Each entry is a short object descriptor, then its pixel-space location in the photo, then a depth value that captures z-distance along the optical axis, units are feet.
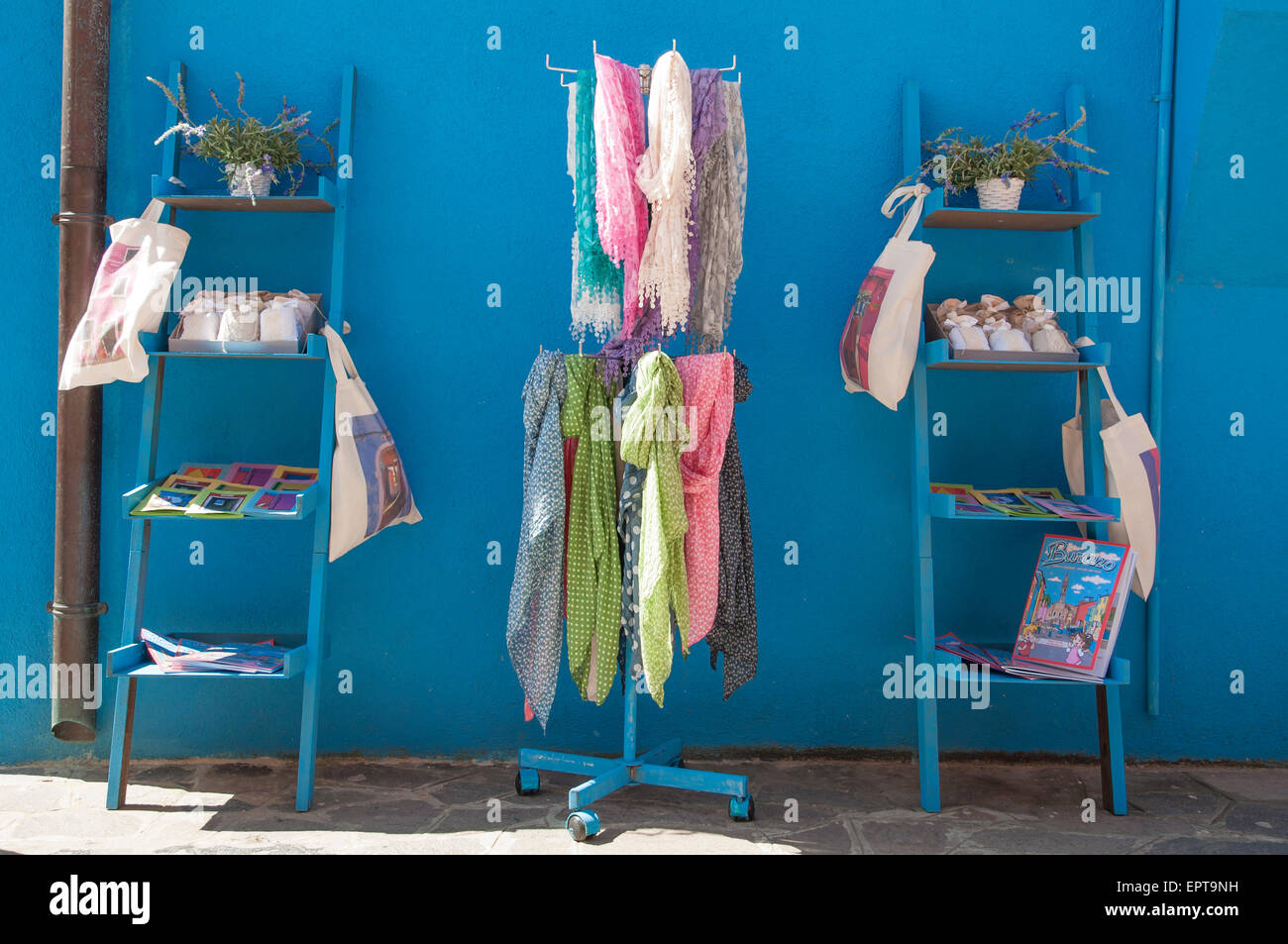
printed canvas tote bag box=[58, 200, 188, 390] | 9.33
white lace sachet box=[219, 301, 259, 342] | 9.53
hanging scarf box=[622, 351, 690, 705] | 8.79
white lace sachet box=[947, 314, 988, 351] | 9.84
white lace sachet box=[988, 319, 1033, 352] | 9.96
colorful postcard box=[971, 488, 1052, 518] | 9.91
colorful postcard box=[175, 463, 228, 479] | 10.17
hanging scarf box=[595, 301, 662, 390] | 9.27
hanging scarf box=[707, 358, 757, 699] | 9.55
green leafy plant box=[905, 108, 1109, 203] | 10.04
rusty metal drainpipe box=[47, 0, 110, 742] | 10.37
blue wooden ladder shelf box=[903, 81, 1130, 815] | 9.80
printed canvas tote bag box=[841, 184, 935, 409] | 9.66
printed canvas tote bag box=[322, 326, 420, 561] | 9.65
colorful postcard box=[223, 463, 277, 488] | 10.11
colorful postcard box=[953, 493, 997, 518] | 9.78
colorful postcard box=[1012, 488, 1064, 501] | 10.52
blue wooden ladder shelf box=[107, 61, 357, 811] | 9.52
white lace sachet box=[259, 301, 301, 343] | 9.59
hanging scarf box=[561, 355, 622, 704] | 9.41
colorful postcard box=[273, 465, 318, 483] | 10.23
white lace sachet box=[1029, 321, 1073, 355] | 10.01
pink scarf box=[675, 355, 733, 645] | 9.01
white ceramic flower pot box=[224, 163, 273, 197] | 9.81
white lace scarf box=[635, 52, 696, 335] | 8.71
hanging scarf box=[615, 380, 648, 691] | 9.21
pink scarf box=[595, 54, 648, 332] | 8.80
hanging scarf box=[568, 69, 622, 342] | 9.19
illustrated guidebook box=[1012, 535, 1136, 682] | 9.72
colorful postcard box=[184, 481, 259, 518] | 9.41
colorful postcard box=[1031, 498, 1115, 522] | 9.86
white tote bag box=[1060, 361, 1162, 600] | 10.06
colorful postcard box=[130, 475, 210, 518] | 9.42
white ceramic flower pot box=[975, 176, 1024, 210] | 10.03
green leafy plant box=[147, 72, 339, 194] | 9.84
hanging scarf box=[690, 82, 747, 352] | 9.24
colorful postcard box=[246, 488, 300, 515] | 9.39
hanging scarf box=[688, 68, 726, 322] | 9.07
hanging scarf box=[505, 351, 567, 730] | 9.32
